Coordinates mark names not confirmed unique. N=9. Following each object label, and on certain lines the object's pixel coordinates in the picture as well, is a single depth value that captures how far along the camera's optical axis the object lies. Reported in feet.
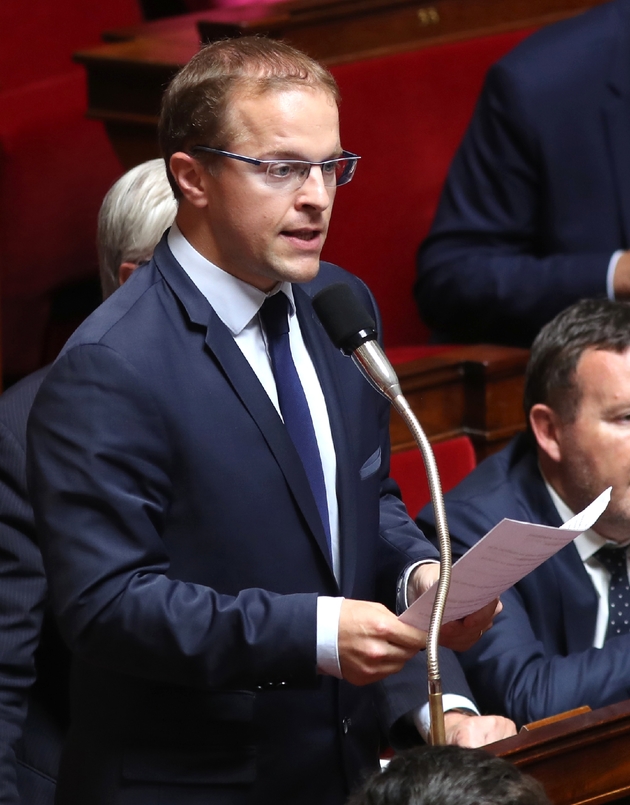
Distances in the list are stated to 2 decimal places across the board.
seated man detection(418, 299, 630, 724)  31.61
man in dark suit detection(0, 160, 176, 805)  30.70
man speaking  29.50
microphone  29.10
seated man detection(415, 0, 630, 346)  33.62
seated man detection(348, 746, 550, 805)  28.80
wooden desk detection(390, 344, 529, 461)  33.16
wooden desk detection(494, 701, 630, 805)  30.08
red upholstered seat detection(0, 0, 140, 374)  39.01
